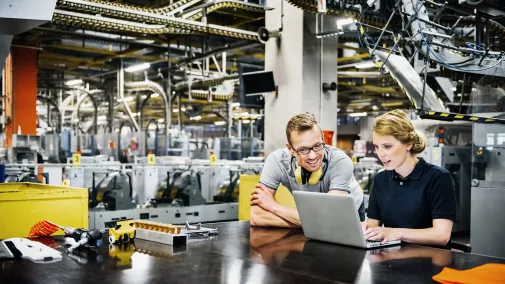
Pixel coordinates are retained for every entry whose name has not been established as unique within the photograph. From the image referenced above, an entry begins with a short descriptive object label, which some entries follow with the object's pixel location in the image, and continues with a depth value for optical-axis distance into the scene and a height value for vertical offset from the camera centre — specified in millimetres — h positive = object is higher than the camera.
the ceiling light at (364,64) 10691 +1543
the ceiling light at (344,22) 6812 +1516
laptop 2357 -367
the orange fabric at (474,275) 1818 -477
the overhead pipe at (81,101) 15832 +1039
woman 2604 -252
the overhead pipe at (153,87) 13055 +1303
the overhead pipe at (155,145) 13477 -170
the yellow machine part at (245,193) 6946 -705
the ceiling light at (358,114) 22750 +1144
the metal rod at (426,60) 4003 +619
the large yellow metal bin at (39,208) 4250 -575
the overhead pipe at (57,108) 16097 +948
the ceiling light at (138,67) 11055 +1530
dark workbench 1866 -490
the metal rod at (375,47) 3981 +738
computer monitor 6719 +713
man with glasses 2922 -193
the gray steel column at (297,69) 6555 +886
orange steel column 11523 +973
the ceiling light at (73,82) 13945 +1500
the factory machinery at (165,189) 7727 -808
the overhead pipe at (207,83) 10766 +1215
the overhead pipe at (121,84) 12828 +1320
